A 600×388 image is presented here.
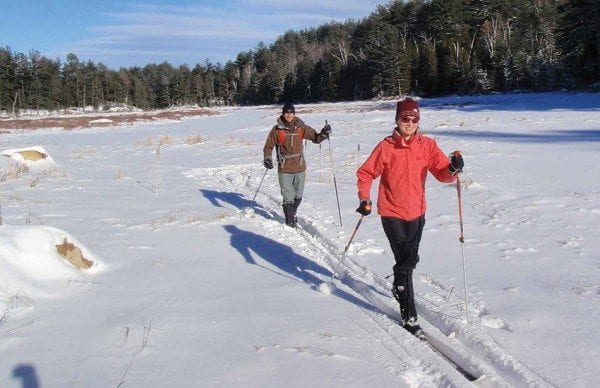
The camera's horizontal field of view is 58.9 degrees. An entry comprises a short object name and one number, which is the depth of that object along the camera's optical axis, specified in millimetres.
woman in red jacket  4270
